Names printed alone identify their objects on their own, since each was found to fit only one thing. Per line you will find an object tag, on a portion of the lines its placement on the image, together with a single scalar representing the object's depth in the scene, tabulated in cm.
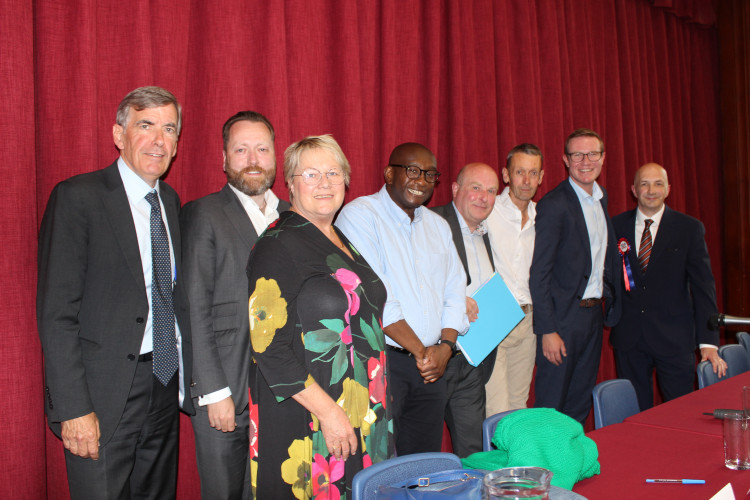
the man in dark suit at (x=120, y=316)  182
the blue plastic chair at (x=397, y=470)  153
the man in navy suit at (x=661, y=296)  382
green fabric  143
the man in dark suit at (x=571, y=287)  344
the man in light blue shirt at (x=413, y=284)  258
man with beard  213
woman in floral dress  185
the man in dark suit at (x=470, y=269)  291
